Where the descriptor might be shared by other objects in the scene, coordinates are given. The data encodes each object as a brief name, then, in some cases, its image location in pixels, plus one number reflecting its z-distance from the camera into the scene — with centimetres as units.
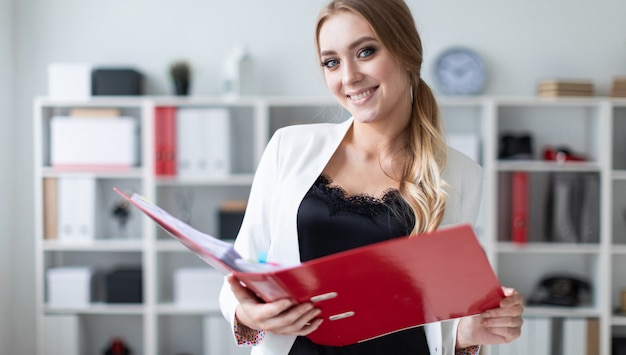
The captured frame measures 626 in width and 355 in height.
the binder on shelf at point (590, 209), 395
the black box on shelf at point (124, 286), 403
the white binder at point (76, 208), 401
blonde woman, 142
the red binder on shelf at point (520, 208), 402
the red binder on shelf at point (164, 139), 398
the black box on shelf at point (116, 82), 407
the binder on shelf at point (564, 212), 399
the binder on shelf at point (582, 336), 391
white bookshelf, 394
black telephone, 402
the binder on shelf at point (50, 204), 405
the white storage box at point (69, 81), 405
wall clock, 412
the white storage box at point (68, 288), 405
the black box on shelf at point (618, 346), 393
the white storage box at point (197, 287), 403
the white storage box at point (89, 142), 404
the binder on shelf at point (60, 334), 405
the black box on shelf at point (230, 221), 404
